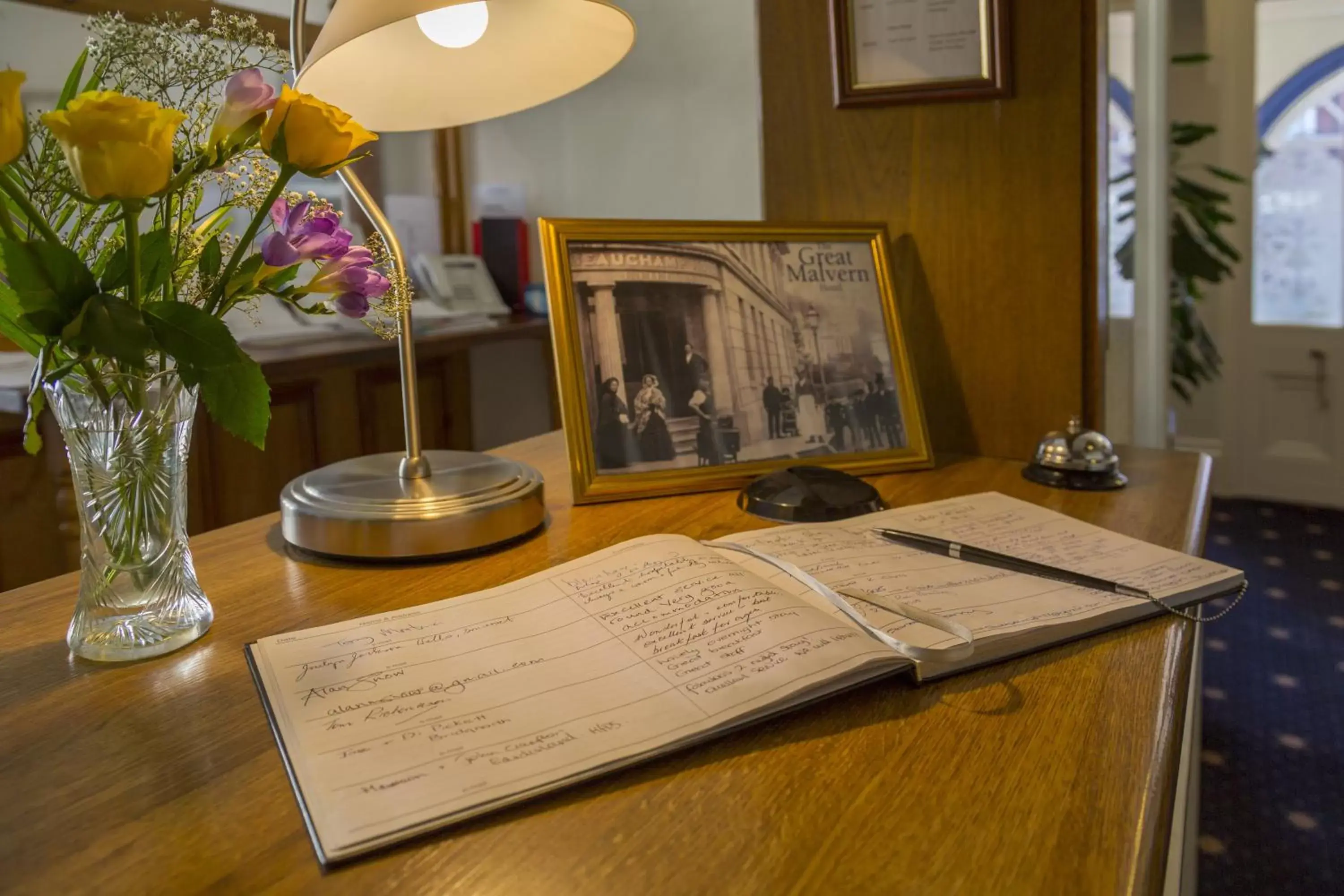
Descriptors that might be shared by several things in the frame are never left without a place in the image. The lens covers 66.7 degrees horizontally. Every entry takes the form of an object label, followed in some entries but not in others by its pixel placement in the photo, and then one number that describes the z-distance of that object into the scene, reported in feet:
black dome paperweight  2.90
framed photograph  3.22
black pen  2.24
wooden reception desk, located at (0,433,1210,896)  1.35
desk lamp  2.60
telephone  9.27
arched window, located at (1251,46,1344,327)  10.88
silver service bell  3.23
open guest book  1.54
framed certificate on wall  3.52
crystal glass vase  2.00
